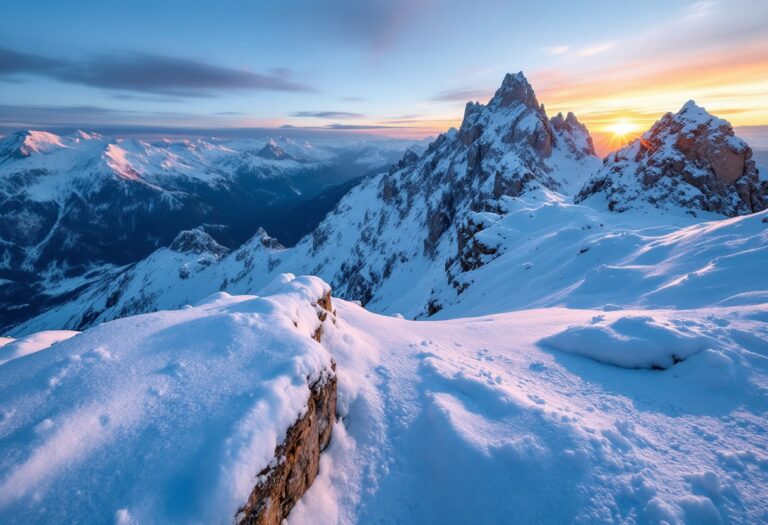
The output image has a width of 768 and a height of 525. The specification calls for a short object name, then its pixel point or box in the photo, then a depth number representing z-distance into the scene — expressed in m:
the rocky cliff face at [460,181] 82.25
